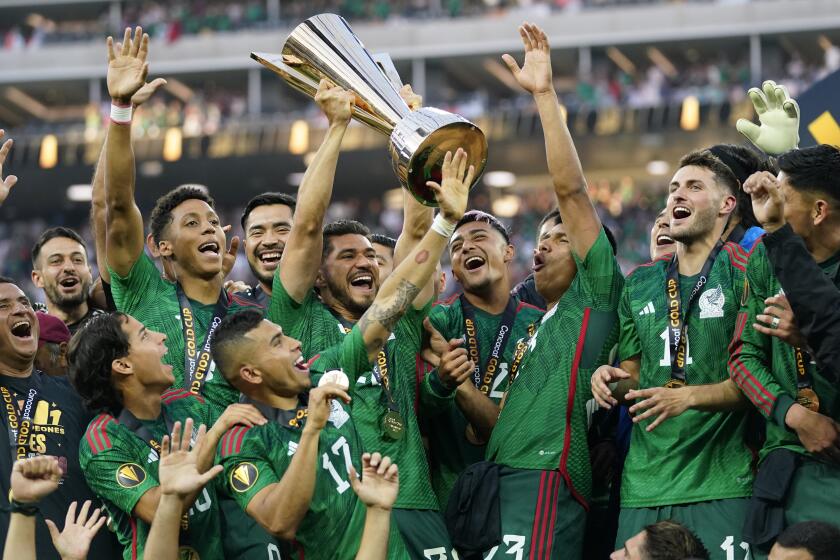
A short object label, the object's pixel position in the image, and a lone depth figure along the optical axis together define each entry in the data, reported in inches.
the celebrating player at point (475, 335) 478.9
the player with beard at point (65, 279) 569.3
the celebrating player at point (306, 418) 366.9
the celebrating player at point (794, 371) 391.5
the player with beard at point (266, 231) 518.9
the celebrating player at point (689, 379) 416.5
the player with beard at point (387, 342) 435.5
